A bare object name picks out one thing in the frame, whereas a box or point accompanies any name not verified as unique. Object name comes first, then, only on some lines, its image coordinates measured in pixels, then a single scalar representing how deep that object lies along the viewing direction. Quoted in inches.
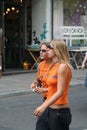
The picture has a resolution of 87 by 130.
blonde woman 223.5
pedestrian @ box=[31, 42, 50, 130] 229.0
